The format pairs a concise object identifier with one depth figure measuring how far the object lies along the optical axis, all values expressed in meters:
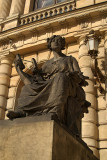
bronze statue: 3.67
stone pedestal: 3.00
